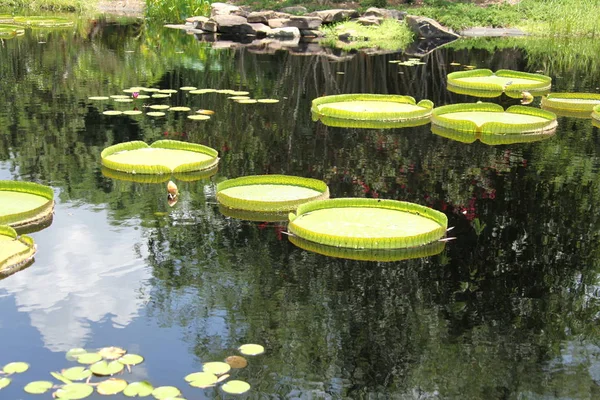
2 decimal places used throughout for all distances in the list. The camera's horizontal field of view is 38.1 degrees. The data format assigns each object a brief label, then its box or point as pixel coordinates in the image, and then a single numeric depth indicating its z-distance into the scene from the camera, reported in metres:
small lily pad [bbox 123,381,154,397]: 3.78
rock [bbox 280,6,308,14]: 22.52
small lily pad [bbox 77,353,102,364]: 4.05
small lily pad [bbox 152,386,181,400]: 3.77
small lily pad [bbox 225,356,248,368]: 4.11
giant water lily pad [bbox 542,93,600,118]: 10.57
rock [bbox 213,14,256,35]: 19.61
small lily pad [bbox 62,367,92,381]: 3.89
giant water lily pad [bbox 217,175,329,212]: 6.39
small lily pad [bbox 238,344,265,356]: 4.23
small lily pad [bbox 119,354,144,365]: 4.05
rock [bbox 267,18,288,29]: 20.00
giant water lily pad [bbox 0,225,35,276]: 5.18
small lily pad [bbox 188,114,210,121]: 9.54
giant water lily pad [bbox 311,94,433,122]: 9.84
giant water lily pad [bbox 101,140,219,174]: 7.28
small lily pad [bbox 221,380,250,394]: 3.86
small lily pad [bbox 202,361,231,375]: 4.02
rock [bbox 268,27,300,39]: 19.06
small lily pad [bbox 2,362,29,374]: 3.97
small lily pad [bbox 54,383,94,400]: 3.74
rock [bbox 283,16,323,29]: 19.86
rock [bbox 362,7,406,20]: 21.20
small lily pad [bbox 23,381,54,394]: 3.78
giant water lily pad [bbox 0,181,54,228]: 5.93
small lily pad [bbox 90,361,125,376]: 3.95
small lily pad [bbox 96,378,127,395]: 3.77
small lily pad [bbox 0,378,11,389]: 3.83
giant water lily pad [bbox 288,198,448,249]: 5.70
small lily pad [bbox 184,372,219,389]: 3.90
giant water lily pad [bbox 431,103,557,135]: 9.22
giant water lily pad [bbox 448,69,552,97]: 11.98
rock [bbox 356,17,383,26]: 20.25
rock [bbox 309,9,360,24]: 20.94
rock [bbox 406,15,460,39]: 18.94
